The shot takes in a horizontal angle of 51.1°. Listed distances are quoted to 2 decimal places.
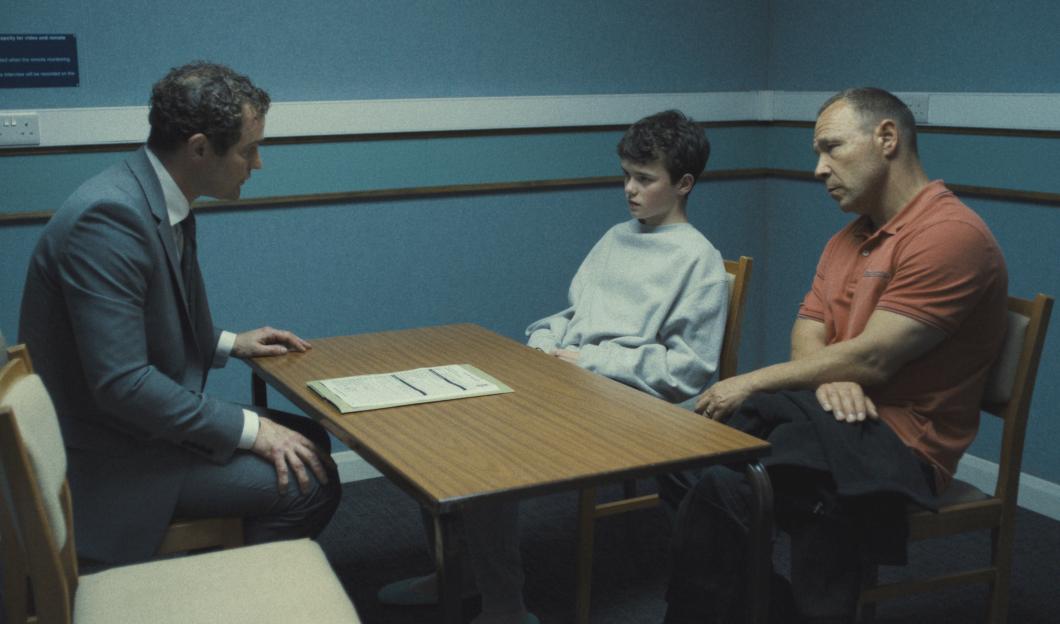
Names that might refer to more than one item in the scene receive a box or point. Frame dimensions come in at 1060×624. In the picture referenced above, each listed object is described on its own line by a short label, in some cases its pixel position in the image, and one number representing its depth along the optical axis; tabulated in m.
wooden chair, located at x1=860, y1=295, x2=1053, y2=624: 2.18
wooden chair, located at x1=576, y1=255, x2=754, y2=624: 2.63
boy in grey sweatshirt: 2.55
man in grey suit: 2.01
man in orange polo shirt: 2.06
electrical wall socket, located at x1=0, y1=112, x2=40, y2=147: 3.05
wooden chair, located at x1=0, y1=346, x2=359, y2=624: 1.52
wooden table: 1.68
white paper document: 2.09
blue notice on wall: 3.04
